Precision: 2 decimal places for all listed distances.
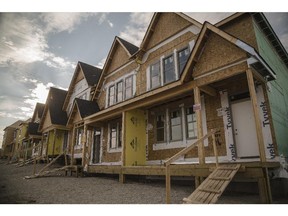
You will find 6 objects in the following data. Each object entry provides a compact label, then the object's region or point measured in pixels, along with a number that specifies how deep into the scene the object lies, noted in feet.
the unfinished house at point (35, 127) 71.89
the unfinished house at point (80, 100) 41.28
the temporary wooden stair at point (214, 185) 12.71
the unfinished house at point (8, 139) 120.88
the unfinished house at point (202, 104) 17.94
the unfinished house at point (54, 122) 55.98
